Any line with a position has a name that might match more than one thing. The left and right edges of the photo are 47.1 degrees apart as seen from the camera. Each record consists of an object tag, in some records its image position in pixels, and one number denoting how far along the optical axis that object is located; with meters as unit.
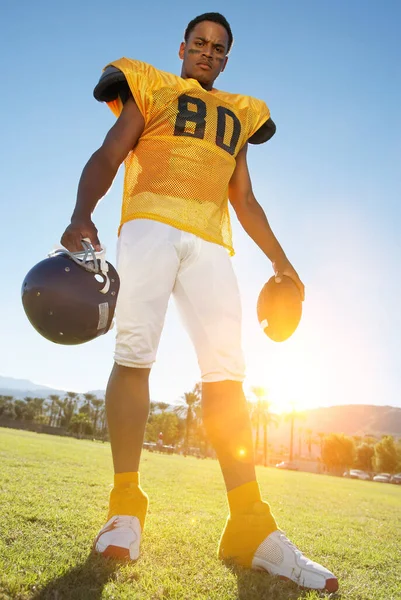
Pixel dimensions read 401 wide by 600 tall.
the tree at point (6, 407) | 78.45
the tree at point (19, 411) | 83.19
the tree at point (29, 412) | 83.84
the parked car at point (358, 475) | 62.34
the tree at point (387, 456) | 70.44
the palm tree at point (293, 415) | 96.74
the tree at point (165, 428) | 78.56
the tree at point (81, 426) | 68.50
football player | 2.15
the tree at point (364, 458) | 83.94
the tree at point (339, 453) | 84.75
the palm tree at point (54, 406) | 106.57
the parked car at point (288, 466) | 68.31
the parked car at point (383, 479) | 59.80
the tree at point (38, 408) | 93.54
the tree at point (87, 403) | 101.50
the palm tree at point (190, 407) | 73.04
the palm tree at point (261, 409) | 83.47
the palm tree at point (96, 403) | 98.16
